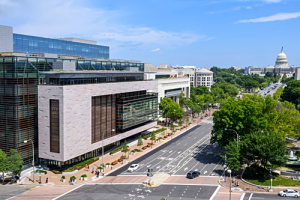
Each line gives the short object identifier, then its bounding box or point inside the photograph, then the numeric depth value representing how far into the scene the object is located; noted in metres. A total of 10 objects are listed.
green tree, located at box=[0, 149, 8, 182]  49.22
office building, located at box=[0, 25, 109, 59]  63.91
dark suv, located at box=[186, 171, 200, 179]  54.64
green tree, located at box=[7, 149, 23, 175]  49.84
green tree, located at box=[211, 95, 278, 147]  64.56
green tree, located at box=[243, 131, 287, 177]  52.63
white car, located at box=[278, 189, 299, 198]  46.03
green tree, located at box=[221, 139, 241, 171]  54.19
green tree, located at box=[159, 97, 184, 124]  106.25
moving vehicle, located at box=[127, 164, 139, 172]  59.10
